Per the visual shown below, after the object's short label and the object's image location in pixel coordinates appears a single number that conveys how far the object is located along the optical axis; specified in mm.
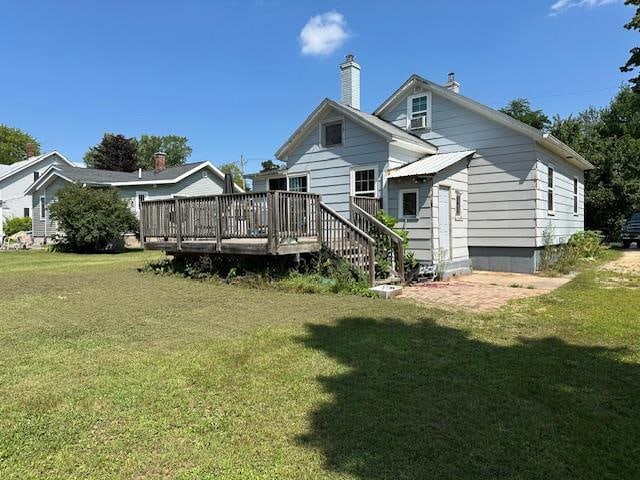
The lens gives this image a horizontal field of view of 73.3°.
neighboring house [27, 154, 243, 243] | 23625
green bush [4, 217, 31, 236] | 29094
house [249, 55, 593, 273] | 10805
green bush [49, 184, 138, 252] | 18734
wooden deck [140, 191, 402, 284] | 8594
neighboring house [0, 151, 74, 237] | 31719
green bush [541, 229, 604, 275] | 11758
